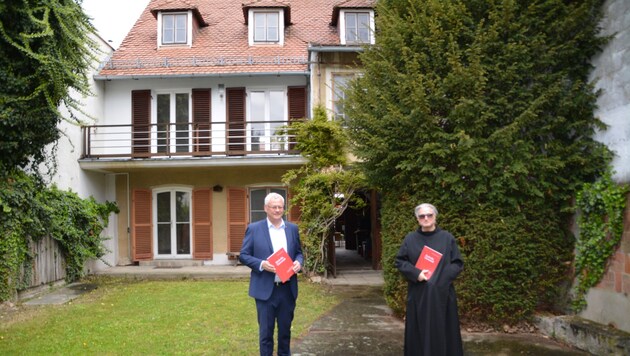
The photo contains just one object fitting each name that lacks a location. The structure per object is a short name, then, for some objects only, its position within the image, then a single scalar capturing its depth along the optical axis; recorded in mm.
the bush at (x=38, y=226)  8938
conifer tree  6375
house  14055
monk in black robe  4570
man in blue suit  4682
